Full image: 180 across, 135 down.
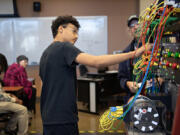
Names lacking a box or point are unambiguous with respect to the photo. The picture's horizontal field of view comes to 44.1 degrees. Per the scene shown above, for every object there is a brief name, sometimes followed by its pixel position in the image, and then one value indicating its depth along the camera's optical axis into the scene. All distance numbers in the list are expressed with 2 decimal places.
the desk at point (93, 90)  4.38
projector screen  5.46
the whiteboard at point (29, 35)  5.56
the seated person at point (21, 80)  3.86
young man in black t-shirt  1.30
